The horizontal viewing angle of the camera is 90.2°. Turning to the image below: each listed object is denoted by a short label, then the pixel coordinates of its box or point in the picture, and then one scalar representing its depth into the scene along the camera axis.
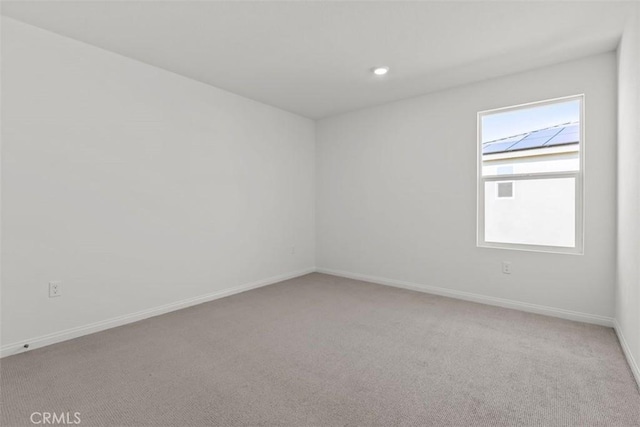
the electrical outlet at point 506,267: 3.38
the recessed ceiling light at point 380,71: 3.20
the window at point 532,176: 3.08
